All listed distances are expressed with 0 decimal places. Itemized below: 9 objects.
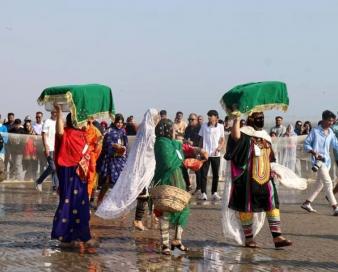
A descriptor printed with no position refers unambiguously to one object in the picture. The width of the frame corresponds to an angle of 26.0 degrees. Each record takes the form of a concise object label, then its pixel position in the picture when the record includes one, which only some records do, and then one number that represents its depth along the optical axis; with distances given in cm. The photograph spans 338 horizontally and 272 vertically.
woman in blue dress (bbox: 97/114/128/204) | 1212
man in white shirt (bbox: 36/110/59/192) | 1566
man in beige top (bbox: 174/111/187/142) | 1666
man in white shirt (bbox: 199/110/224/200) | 1594
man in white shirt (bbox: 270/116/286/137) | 2119
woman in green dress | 858
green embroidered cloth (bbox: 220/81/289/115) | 889
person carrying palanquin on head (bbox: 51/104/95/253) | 909
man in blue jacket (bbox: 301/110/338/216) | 1319
